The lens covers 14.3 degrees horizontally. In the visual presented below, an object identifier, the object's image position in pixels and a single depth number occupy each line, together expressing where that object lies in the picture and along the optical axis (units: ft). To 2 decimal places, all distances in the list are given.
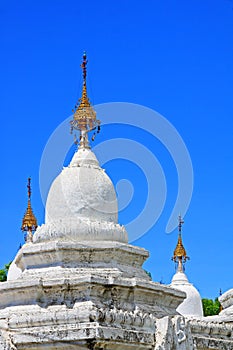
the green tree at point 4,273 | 164.55
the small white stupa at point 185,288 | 129.80
